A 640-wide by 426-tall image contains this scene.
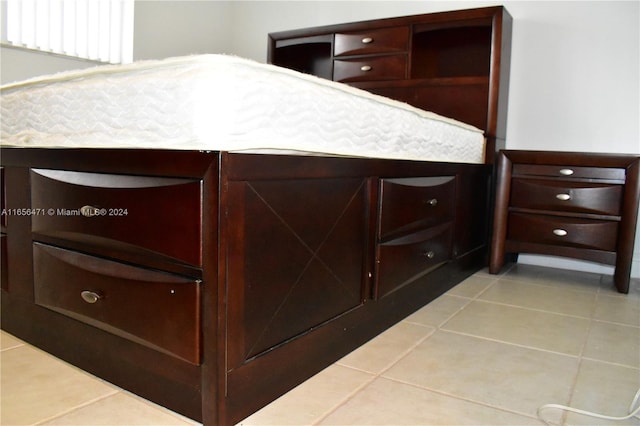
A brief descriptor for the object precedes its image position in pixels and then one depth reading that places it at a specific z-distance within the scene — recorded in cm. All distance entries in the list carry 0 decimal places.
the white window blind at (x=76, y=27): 251
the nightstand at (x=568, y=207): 221
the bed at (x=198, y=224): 97
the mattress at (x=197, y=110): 96
